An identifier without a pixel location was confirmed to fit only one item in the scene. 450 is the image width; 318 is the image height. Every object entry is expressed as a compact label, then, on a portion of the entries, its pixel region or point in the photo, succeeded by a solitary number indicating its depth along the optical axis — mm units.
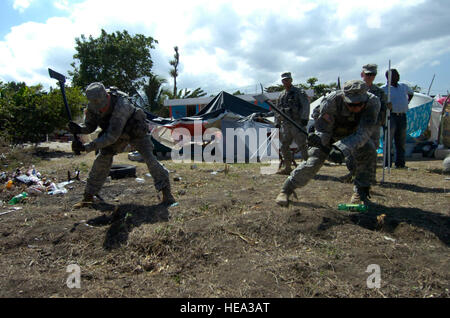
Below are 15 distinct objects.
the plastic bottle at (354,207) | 3053
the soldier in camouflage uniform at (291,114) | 5469
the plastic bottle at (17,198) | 3922
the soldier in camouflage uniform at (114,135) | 3236
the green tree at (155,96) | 28375
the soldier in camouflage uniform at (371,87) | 4254
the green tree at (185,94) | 29156
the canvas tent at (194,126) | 9203
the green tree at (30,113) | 9711
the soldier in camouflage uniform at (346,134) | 2861
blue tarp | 8133
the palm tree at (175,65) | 31742
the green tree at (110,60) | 27281
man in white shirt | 5605
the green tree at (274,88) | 29088
